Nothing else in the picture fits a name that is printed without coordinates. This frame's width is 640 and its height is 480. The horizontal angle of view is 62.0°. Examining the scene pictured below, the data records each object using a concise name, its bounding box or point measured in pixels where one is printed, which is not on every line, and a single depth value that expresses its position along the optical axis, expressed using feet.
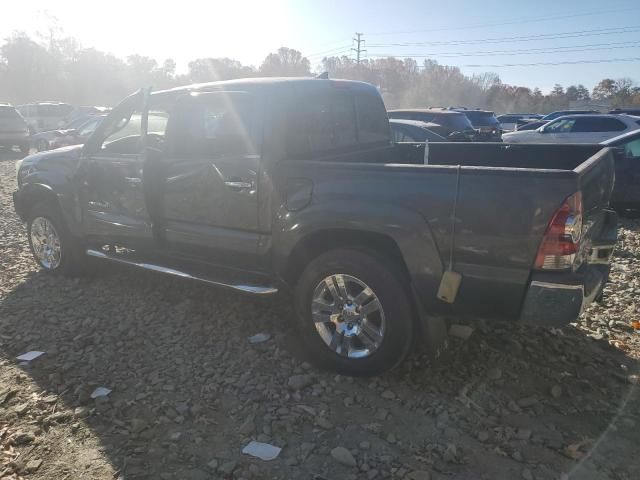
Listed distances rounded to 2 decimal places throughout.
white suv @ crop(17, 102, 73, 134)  86.53
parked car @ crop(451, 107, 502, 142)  56.89
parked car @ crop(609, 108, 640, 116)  65.51
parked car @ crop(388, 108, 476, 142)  40.40
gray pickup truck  9.45
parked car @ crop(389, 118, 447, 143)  31.07
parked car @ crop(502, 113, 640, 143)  41.89
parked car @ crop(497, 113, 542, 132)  99.38
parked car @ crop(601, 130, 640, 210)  27.89
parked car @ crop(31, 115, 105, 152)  45.96
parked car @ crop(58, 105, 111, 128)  72.45
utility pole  241.96
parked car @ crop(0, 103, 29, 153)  61.93
